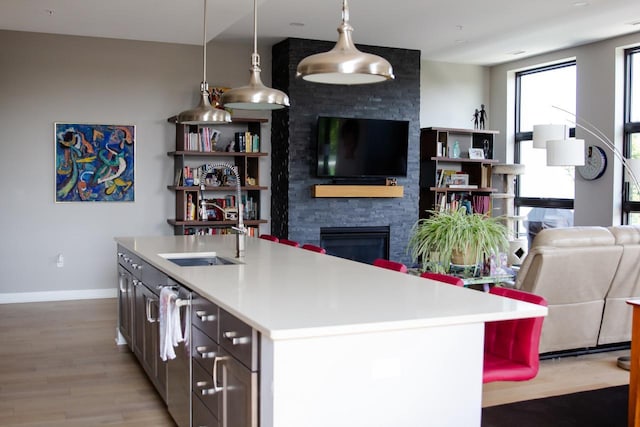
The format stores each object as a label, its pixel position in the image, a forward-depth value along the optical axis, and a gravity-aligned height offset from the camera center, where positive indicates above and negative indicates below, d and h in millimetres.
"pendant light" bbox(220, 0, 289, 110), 3795 +492
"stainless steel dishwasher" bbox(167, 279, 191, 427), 3272 -995
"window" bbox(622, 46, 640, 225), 7688 +717
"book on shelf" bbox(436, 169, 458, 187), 8938 +75
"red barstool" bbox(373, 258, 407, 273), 3809 -482
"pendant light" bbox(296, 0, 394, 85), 2803 +501
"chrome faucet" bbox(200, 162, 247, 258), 4223 -360
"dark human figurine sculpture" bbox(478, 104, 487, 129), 9312 +927
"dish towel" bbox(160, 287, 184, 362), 3225 -706
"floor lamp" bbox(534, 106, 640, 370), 5566 +268
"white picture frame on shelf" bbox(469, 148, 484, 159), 9102 +417
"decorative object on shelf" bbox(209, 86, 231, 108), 7738 +1002
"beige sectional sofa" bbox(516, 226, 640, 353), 4605 -680
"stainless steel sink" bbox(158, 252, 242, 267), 4297 -499
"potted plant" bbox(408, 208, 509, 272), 5043 -425
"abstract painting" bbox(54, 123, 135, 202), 7504 +204
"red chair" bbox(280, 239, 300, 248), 5543 -507
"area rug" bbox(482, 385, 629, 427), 3821 -1342
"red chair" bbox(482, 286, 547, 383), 3043 -776
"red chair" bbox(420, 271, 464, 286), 3302 -482
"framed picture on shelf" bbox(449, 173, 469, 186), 9000 +64
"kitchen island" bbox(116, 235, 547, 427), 2229 -581
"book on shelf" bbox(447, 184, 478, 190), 8914 -30
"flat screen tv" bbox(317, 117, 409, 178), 7969 +431
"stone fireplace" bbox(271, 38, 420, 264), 7879 +484
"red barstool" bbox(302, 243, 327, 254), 4934 -497
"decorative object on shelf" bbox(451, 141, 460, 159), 9125 +442
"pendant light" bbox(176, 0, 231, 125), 4598 +453
